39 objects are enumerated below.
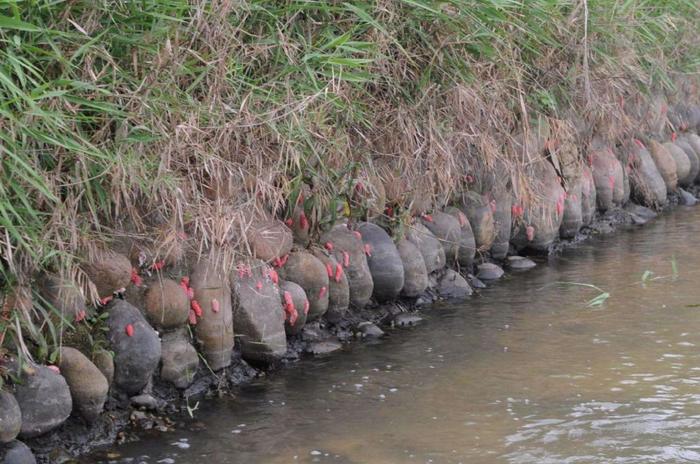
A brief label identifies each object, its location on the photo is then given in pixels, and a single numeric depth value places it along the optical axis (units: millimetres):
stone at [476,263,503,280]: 11426
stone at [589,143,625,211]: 13393
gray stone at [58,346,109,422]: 7137
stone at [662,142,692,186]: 14775
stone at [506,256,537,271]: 11880
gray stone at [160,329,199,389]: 7960
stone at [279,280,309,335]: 8775
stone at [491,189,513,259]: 11604
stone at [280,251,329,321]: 9065
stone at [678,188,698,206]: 14880
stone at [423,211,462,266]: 10828
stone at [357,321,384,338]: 9657
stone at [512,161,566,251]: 11867
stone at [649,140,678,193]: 14498
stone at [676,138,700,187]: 15156
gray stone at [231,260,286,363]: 8466
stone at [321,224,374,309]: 9571
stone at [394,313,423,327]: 9979
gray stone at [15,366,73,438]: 6815
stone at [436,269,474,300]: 10815
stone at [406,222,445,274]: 10466
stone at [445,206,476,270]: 11071
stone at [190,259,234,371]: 8190
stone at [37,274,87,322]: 7091
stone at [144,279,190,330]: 7894
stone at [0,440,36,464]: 6608
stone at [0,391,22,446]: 6552
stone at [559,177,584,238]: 12564
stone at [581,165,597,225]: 12893
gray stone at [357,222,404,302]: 9900
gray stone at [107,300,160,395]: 7572
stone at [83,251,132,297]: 7394
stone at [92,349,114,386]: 7427
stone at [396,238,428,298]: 10229
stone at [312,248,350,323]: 9328
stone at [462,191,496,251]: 11315
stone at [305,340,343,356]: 9163
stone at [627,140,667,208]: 14025
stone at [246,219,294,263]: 8598
